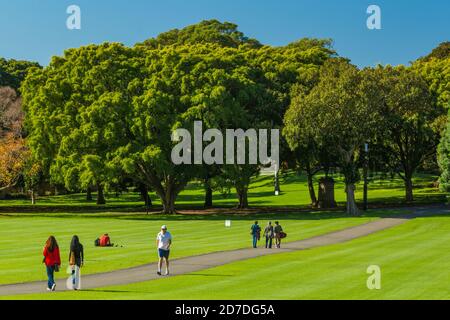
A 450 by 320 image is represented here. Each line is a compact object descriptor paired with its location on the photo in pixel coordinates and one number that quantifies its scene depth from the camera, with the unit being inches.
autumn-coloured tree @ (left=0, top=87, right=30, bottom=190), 2893.7
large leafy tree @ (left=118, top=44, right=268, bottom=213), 2583.7
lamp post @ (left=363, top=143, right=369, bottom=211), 2748.5
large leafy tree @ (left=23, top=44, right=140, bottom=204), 2630.4
